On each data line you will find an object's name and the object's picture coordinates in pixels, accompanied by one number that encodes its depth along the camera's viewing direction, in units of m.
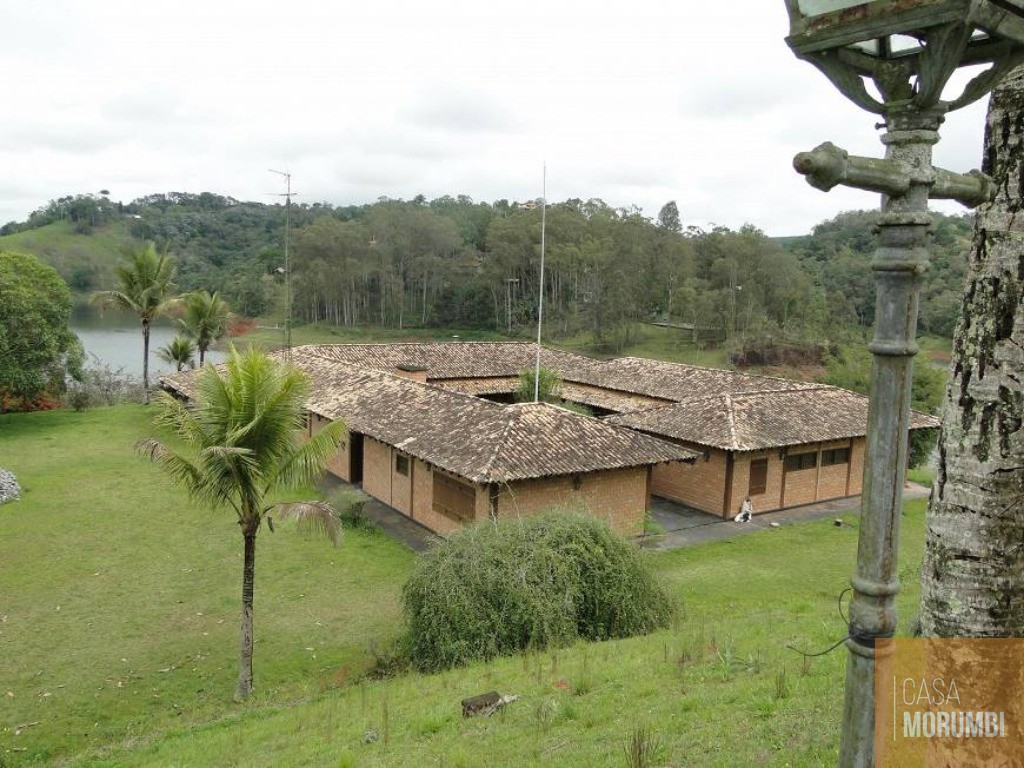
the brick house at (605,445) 16.62
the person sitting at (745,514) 19.89
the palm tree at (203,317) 36.66
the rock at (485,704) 7.64
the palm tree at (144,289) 33.88
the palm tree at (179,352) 36.75
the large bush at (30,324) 26.84
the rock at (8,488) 19.56
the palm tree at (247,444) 10.22
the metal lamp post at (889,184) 2.54
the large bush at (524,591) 10.21
